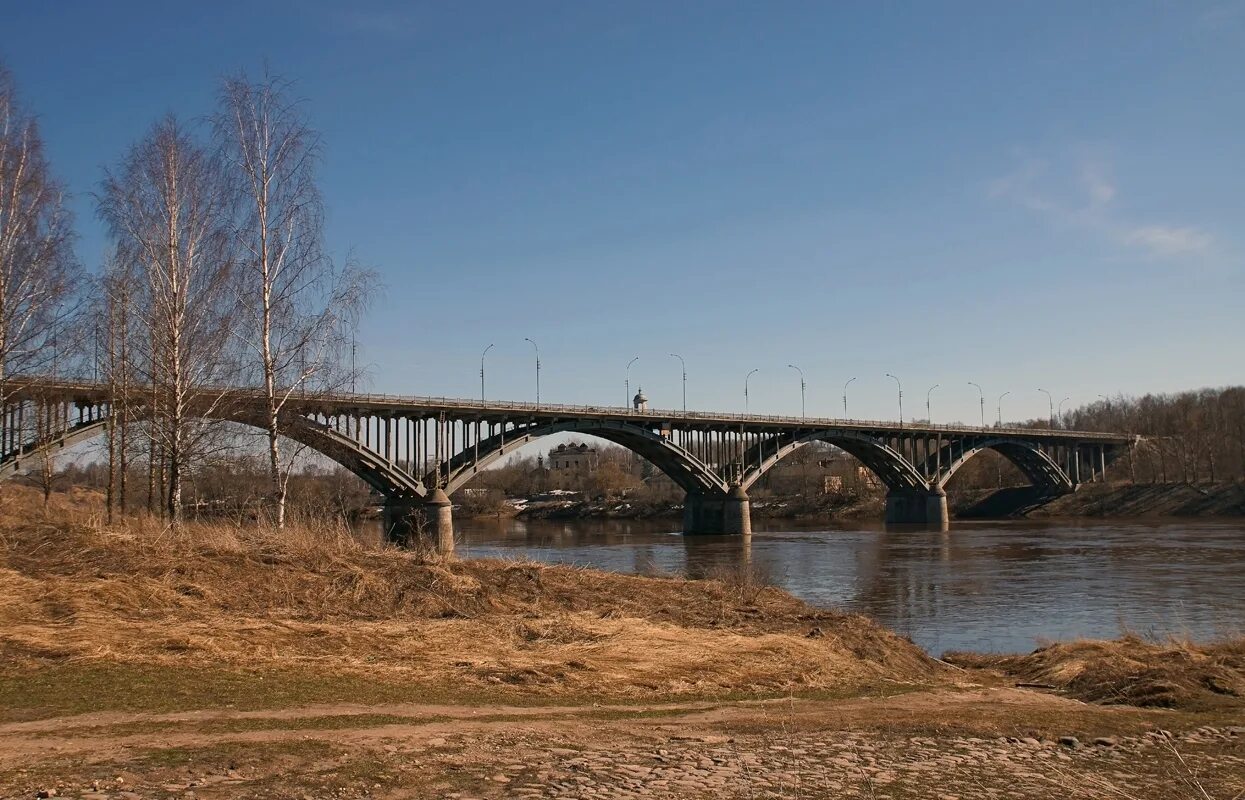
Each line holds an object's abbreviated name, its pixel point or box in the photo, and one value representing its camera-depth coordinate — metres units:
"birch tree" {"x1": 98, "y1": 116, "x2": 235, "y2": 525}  23.06
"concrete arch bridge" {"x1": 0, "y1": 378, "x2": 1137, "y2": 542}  35.69
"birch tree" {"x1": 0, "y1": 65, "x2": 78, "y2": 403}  21.84
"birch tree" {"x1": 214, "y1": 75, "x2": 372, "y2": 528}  23.33
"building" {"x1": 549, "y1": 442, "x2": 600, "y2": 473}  172.38
